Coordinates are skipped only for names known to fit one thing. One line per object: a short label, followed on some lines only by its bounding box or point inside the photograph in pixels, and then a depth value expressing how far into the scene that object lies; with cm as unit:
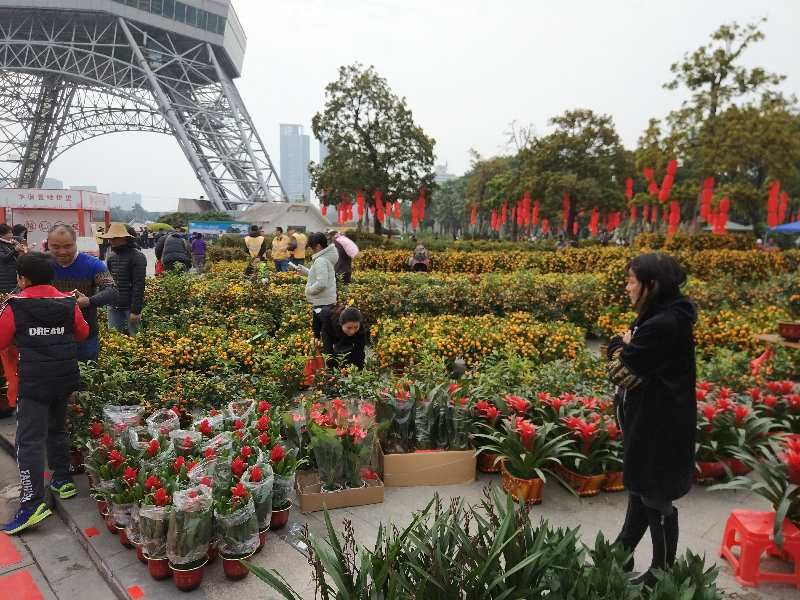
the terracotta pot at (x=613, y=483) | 376
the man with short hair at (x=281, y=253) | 1212
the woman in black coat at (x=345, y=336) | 518
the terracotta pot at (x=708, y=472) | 389
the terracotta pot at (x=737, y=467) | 396
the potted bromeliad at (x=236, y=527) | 278
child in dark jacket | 330
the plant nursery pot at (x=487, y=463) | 402
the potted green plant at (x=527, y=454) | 357
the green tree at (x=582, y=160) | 3028
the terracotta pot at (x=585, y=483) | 368
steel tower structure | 4912
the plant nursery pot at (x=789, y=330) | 547
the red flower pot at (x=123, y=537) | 313
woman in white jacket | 587
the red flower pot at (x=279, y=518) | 328
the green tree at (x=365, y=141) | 2584
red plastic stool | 280
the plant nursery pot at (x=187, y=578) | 273
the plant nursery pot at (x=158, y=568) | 281
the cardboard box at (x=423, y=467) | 384
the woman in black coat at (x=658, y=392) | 230
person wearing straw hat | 570
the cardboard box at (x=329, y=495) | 351
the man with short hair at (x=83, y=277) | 418
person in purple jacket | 1491
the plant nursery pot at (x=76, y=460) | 397
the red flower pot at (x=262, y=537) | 306
